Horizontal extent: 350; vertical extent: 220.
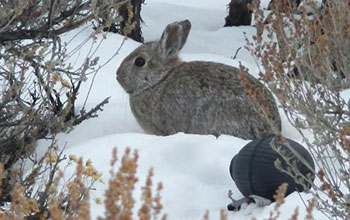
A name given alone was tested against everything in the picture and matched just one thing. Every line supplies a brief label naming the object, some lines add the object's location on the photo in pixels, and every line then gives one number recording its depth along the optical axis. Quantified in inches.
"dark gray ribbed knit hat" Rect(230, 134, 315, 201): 444.5
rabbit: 561.0
